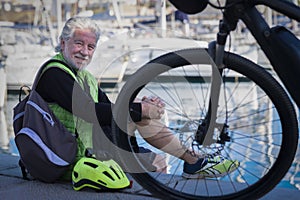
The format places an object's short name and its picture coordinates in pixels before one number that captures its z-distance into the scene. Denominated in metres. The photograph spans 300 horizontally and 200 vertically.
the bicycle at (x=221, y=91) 2.44
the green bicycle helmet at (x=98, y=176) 3.15
